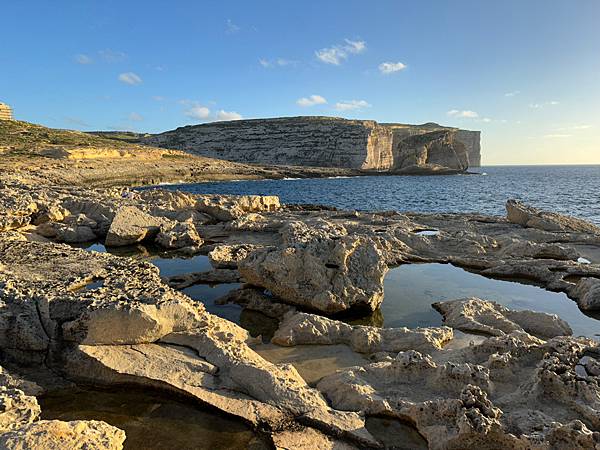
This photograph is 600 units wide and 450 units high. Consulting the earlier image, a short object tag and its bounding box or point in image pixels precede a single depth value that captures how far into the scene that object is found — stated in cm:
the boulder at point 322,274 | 948
